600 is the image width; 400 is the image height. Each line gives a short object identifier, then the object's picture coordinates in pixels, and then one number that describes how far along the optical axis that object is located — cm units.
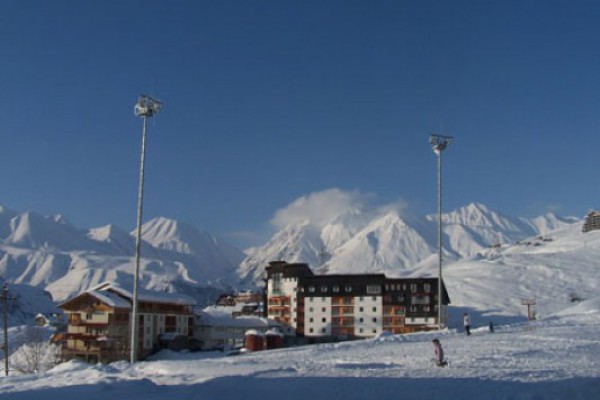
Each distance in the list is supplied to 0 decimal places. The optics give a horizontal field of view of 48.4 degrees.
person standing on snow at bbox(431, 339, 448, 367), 2833
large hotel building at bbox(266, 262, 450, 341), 11306
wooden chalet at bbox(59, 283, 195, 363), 8556
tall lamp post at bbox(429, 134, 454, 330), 6688
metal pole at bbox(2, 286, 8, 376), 5838
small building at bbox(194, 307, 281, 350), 10688
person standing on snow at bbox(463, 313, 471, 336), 4647
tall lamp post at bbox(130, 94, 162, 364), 4553
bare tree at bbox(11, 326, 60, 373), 9019
